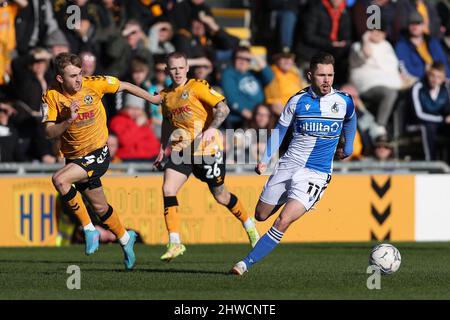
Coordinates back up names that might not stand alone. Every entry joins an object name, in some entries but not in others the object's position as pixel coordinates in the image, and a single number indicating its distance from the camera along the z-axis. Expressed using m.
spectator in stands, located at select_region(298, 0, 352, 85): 21.27
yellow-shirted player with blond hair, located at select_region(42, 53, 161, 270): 12.63
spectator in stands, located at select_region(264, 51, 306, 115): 20.39
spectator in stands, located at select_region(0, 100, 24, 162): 18.03
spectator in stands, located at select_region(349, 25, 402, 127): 20.91
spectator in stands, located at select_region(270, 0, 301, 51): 21.77
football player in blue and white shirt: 11.62
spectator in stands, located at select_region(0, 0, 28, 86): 19.12
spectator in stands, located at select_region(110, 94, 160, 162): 18.66
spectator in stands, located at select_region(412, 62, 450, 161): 20.50
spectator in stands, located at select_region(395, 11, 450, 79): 21.36
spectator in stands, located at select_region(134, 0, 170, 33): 20.75
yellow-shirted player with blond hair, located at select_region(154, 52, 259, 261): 13.88
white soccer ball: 12.12
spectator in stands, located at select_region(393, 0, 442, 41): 21.97
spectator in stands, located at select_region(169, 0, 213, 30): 21.00
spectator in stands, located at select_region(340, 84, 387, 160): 20.16
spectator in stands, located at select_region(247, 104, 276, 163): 18.64
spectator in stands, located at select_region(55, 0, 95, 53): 19.39
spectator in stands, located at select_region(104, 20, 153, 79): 19.59
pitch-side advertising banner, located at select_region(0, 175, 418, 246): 17.61
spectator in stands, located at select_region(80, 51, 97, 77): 18.37
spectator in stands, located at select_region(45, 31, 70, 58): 19.12
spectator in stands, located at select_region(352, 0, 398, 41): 21.69
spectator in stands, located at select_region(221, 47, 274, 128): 19.86
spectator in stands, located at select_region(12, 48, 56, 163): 18.42
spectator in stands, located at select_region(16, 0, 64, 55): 19.47
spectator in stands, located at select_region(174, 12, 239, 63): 20.30
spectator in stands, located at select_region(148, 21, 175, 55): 20.45
